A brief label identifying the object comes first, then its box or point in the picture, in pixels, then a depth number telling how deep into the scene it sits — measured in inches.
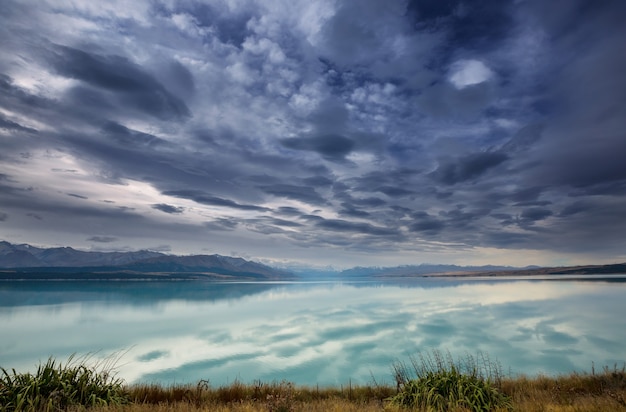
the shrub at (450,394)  312.0
